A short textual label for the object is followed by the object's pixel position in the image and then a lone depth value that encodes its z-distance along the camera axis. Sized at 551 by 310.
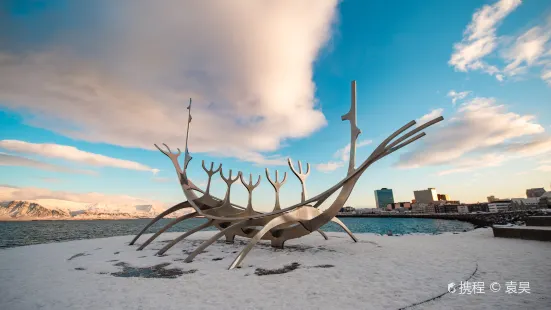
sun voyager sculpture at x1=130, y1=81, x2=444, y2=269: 10.99
